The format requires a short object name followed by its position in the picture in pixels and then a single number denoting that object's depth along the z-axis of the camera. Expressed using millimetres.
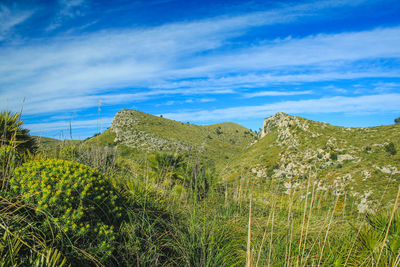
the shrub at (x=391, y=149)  26266
